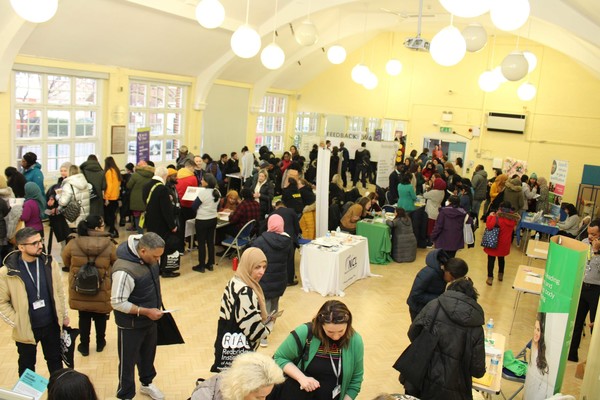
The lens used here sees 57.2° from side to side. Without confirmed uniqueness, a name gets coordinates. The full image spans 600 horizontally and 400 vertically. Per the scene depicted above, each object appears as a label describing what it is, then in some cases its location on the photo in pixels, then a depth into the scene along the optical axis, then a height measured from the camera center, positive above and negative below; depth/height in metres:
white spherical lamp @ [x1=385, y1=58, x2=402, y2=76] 8.78 +0.96
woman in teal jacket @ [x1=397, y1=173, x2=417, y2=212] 10.25 -1.22
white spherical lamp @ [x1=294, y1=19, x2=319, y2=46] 7.34 +1.15
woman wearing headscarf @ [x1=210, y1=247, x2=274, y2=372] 3.67 -1.30
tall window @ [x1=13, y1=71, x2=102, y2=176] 9.90 -0.34
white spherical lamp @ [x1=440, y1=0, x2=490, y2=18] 3.37 +0.77
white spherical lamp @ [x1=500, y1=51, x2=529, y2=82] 5.89 +0.75
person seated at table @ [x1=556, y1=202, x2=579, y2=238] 9.23 -1.37
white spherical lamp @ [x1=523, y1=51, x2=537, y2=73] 7.80 +1.14
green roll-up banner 4.11 -1.33
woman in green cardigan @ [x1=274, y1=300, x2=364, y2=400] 3.00 -1.29
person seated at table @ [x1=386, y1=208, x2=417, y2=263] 9.44 -1.89
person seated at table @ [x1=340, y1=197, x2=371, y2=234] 9.24 -1.50
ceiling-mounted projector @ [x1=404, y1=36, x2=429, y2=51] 6.90 +1.07
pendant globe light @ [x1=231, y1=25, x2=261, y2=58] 5.44 +0.73
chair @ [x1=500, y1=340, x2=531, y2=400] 4.57 -1.97
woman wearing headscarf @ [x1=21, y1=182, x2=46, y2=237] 6.64 -1.33
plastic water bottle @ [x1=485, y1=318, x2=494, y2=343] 4.67 -1.69
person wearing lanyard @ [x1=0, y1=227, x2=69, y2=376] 3.78 -1.40
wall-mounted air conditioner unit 16.41 +0.42
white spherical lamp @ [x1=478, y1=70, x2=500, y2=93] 8.42 +0.82
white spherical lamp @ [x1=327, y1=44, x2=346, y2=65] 8.77 +1.10
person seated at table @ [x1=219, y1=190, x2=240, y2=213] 8.79 -1.40
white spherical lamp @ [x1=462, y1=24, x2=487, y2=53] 5.91 +1.04
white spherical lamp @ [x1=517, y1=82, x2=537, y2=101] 9.63 +0.82
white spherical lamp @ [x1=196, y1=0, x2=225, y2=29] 5.21 +0.94
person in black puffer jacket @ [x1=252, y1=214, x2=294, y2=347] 5.70 -1.40
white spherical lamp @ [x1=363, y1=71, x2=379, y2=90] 9.96 +0.82
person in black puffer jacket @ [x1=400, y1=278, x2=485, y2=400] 3.57 -1.37
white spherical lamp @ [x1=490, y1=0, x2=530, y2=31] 3.74 +0.85
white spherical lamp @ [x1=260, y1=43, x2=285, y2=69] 6.46 +0.71
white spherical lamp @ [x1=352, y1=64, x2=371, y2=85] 9.62 +0.91
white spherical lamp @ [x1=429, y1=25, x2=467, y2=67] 4.30 +0.67
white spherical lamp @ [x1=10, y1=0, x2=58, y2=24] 4.43 +0.72
